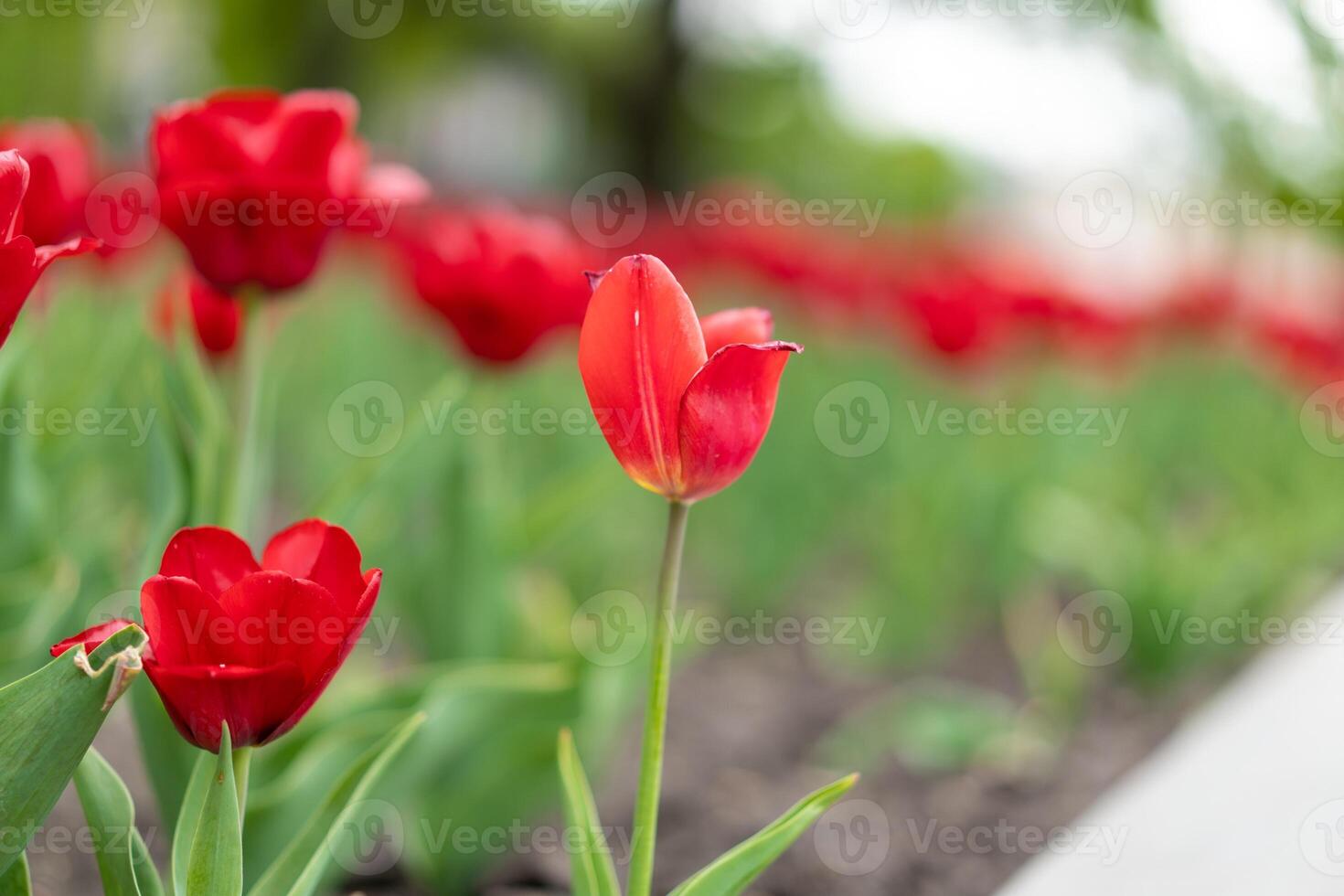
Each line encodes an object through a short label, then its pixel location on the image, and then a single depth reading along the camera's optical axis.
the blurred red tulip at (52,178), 1.11
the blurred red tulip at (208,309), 1.19
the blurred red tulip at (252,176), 1.10
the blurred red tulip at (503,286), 1.29
